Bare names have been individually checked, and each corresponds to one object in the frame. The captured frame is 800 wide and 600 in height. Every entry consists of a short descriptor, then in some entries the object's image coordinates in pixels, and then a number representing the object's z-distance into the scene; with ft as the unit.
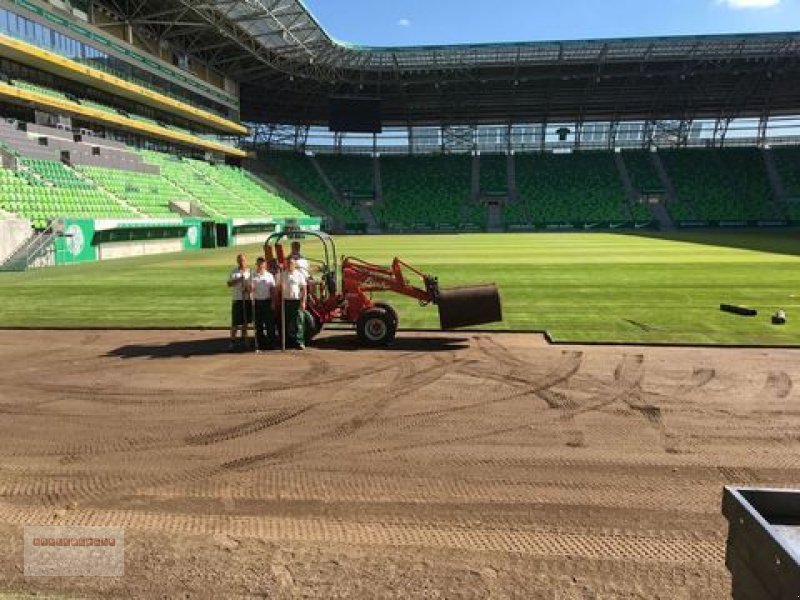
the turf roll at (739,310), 43.39
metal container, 5.86
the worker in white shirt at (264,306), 34.71
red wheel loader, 35.91
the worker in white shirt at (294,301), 34.42
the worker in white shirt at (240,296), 35.50
